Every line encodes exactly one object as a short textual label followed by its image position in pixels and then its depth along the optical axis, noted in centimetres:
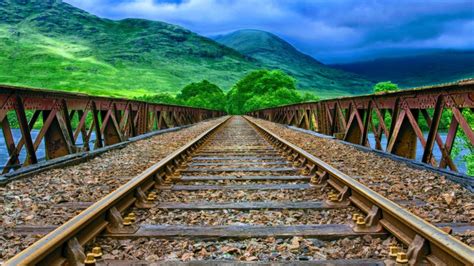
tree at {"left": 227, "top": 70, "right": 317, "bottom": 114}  6848
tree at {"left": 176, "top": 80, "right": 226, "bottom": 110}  11264
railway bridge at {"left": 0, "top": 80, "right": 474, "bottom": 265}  320
